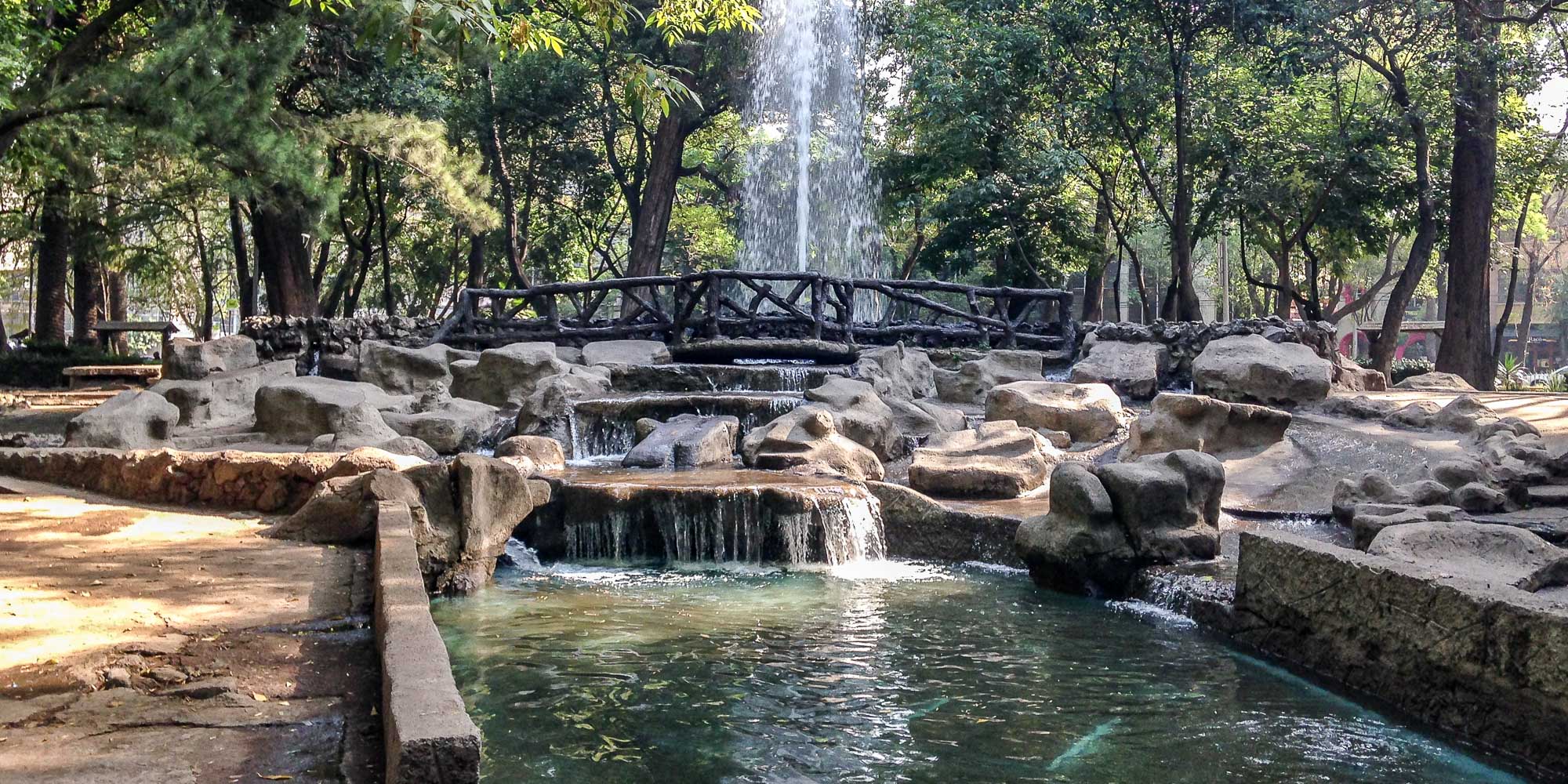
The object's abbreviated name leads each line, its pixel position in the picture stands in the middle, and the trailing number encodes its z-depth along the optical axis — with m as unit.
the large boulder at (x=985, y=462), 10.15
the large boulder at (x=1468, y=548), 5.93
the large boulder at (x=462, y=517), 7.17
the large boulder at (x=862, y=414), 11.68
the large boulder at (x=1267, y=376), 12.90
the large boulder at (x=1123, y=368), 15.12
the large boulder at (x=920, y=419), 12.73
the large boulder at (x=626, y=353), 15.96
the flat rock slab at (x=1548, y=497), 8.53
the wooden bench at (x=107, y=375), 21.03
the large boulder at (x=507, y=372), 14.49
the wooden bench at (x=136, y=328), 25.70
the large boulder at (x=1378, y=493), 8.49
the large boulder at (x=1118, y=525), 7.41
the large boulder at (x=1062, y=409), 12.53
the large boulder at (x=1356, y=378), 15.03
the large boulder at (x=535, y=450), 10.79
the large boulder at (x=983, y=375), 15.45
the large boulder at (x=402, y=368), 15.32
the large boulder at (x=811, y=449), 10.36
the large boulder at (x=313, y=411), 11.91
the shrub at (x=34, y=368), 21.91
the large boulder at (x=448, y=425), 12.16
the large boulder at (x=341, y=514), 6.75
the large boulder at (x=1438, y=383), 15.24
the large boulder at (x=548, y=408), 12.39
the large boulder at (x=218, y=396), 13.44
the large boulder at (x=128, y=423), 10.37
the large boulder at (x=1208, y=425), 10.80
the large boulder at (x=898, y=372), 14.80
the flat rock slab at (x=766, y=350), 15.73
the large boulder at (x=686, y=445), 10.84
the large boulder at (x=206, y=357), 14.83
